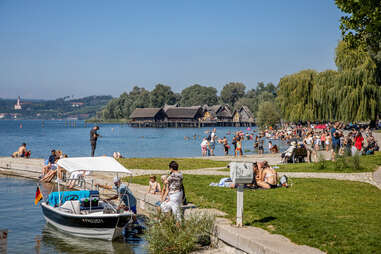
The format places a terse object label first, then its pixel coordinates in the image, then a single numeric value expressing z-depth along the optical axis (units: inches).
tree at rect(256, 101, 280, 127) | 3779.5
